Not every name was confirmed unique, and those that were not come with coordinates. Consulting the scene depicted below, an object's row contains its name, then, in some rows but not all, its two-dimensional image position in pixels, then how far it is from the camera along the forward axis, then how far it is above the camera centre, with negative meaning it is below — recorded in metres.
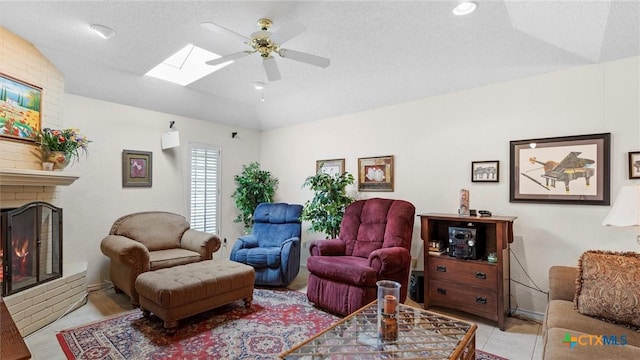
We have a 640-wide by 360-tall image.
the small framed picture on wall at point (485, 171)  3.18 +0.13
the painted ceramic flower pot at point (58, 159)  2.96 +0.20
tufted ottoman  2.57 -1.00
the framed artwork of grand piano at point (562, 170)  2.65 +0.14
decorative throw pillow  1.78 -0.64
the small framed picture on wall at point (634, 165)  2.49 +0.17
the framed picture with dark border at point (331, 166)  4.50 +0.23
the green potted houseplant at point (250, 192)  5.06 -0.19
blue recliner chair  3.79 -0.88
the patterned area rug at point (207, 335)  2.30 -1.33
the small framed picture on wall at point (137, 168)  4.01 +0.15
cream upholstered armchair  3.11 -0.78
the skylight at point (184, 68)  3.61 +1.41
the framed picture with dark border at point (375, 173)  3.99 +0.12
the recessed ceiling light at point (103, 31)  2.47 +1.25
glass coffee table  1.59 -0.91
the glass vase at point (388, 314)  1.74 -0.78
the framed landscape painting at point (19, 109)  2.62 +0.63
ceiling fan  2.01 +1.01
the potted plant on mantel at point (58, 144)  2.93 +0.34
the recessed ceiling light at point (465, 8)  2.12 +1.26
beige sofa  1.47 -0.83
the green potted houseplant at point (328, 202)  3.97 -0.27
